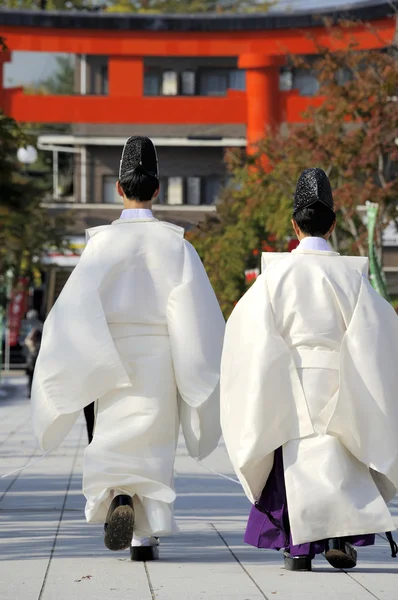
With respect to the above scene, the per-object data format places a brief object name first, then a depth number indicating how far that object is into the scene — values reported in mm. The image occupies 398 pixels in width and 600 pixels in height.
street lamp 62412
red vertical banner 67931
